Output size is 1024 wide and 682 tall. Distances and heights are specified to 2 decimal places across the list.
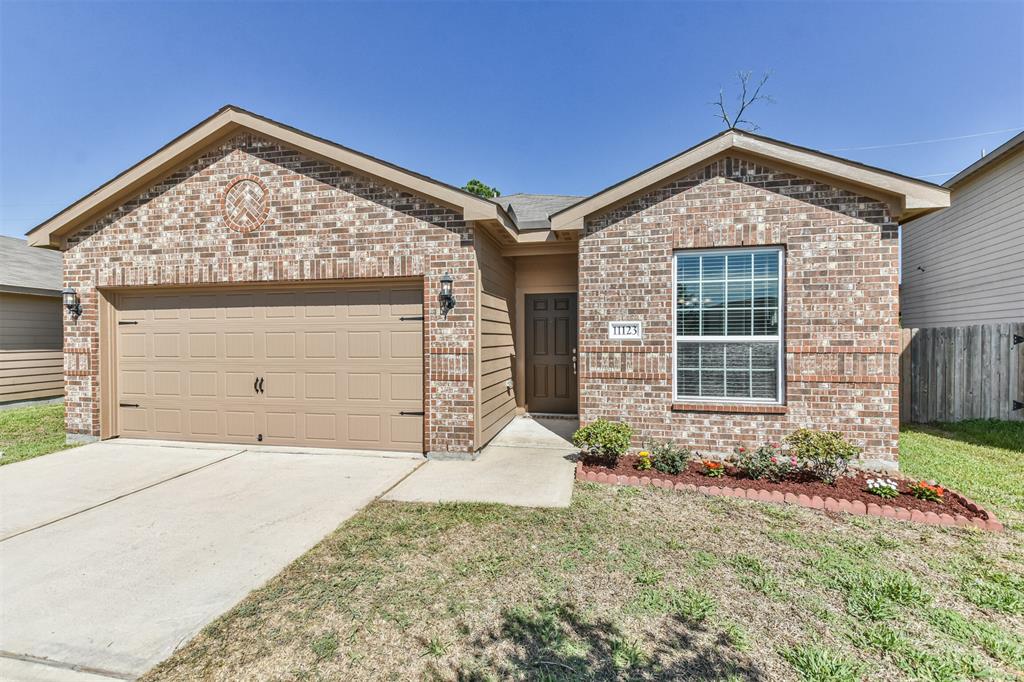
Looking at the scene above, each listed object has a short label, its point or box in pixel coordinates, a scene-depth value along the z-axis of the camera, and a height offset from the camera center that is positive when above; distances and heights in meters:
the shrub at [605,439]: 5.23 -1.30
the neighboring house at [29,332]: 9.52 +0.04
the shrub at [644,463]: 5.20 -1.57
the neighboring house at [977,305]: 7.18 +0.55
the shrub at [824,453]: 4.61 -1.29
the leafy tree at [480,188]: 23.44 +7.97
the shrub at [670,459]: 5.06 -1.51
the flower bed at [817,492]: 3.94 -1.65
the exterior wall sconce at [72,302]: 6.66 +0.49
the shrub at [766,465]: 4.80 -1.49
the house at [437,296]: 5.32 +0.52
